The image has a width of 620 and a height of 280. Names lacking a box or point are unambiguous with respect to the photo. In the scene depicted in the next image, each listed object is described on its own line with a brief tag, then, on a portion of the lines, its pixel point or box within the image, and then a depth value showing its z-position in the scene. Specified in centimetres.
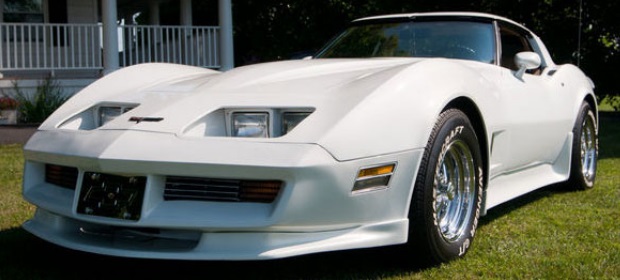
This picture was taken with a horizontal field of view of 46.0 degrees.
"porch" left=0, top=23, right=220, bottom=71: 1265
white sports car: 281
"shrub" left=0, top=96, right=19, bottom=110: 983
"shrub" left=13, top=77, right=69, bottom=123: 1027
